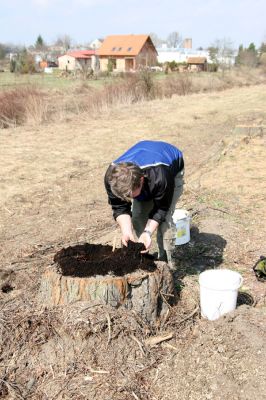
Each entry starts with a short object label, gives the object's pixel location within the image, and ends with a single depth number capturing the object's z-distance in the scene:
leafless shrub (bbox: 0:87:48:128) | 14.48
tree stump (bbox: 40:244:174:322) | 3.15
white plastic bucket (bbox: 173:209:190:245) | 4.64
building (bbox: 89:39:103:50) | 102.62
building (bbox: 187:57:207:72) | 53.42
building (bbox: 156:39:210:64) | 86.70
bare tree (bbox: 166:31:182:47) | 107.50
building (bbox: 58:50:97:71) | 73.25
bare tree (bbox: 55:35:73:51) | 103.35
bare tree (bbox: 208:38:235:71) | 48.06
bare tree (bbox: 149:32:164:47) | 104.59
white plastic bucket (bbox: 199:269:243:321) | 3.36
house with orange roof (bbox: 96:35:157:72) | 63.75
